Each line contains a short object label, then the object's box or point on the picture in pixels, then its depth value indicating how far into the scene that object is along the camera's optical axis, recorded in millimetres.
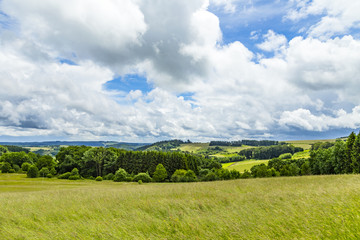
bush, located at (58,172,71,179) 74000
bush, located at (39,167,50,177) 74188
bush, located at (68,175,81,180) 71125
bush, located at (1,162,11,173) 83375
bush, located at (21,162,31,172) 86062
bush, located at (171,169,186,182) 69000
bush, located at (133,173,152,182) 71188
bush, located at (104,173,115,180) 78875
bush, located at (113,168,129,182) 73562
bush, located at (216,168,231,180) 71812
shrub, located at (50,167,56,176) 80619
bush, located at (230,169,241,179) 69800
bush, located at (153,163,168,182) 77712
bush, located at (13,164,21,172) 89781
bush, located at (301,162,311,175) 68538
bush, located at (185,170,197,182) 68112
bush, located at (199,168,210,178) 92938
